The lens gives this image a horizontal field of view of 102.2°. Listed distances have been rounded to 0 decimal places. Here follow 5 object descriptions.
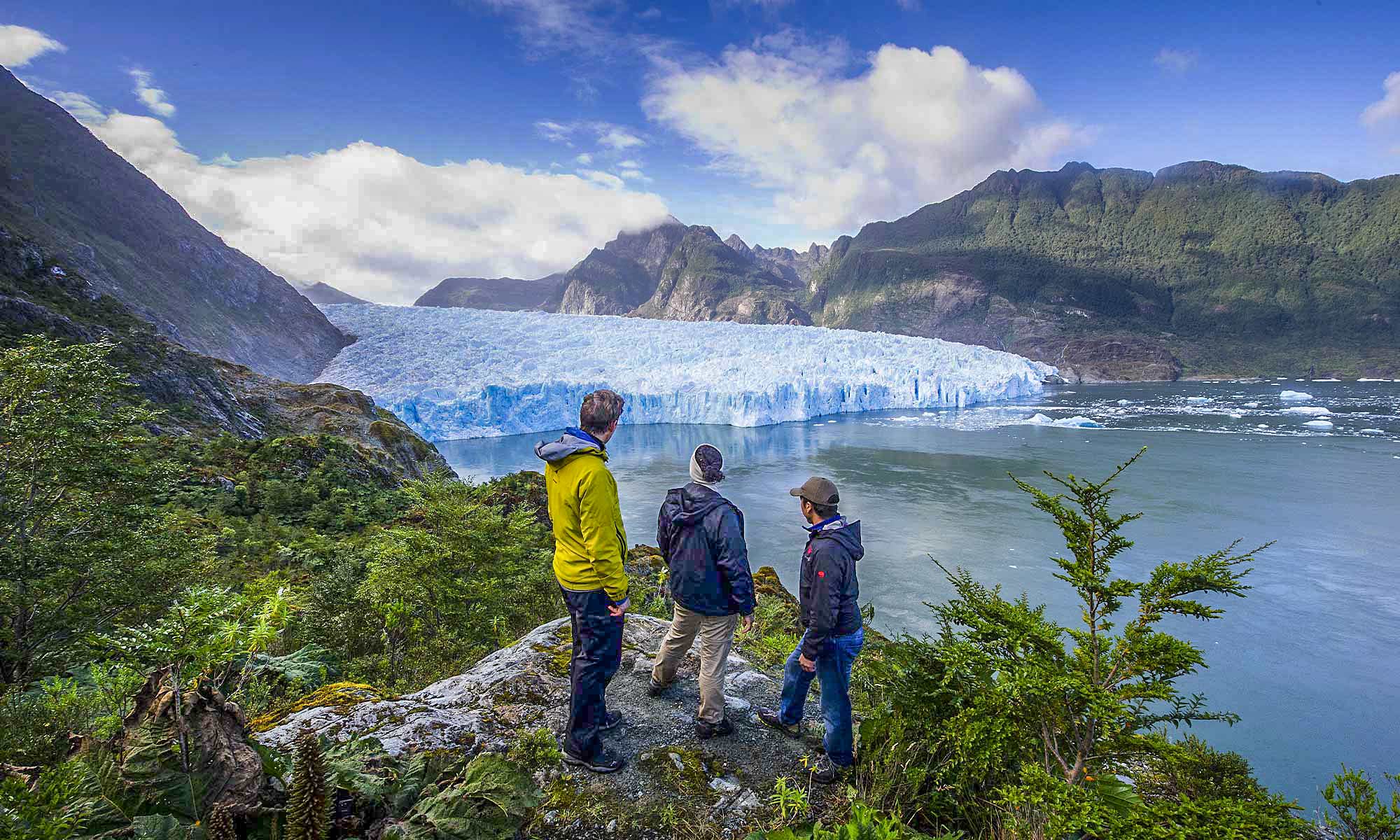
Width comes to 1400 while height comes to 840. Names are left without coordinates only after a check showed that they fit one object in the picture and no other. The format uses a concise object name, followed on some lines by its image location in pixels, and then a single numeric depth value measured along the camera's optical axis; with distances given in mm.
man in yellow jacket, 2521
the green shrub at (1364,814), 1959
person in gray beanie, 2836
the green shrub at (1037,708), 2023
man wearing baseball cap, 2703
